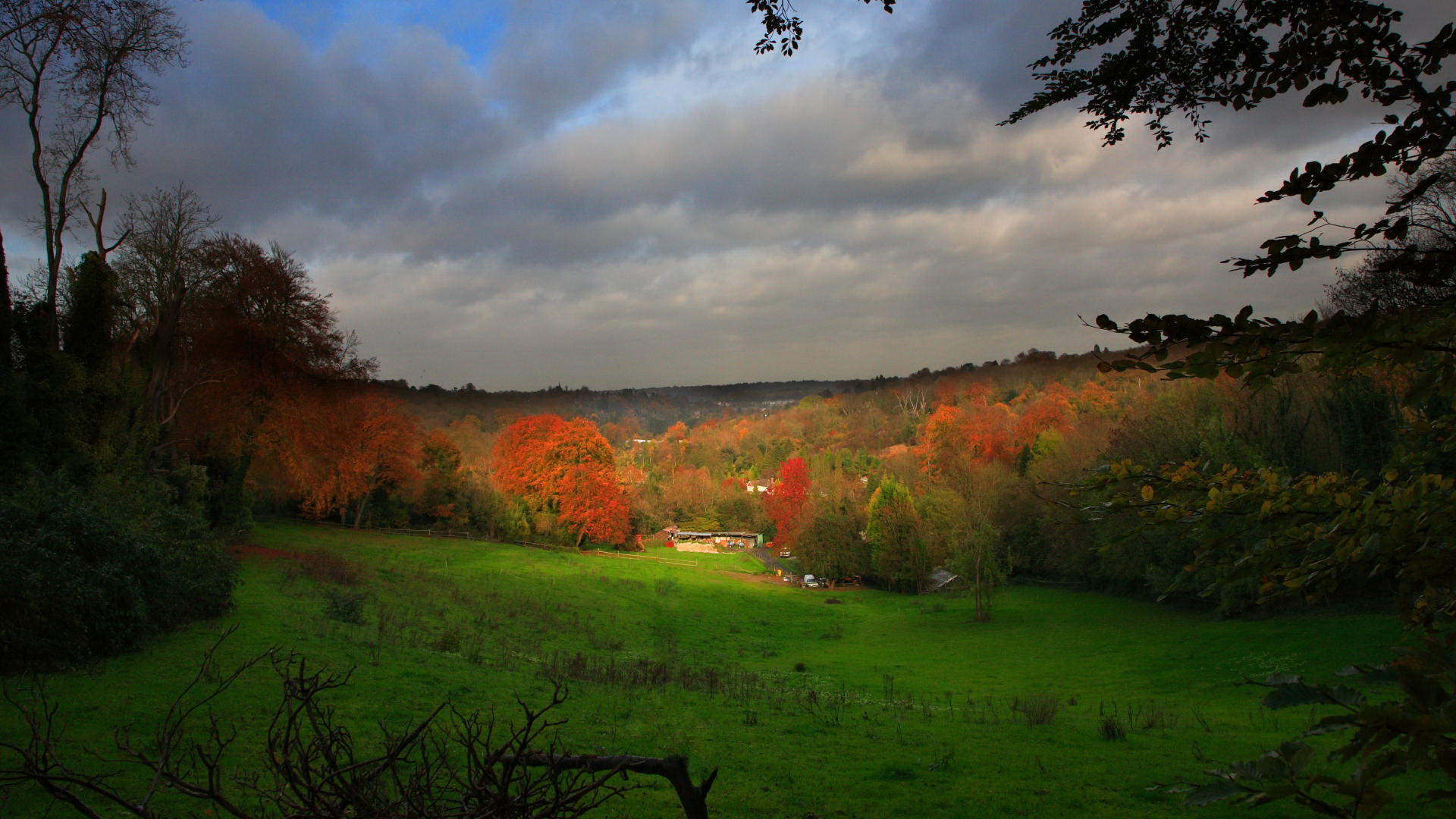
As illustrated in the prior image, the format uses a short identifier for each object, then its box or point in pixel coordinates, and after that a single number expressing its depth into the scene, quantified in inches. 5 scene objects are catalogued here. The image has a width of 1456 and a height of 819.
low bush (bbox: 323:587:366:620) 678.5
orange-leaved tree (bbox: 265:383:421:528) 1017.5
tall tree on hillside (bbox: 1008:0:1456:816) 65.9
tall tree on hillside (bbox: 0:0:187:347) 576.1
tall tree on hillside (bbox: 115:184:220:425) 861.8
